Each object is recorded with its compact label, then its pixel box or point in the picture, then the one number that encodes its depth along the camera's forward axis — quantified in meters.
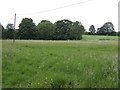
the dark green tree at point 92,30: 105.94
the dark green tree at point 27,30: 68.31
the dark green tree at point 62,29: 73.32
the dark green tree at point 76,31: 76.56
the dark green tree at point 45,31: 71.62
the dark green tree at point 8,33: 60.64
